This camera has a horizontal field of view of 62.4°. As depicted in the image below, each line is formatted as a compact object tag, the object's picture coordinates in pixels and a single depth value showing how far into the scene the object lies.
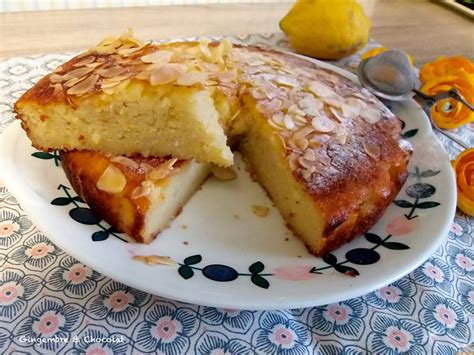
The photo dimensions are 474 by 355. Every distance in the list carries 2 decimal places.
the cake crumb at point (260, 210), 0.24
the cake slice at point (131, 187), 0.20
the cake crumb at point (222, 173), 0.26
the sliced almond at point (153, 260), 0.19
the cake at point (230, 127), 0.22
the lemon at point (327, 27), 0.36
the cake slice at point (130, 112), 0.22
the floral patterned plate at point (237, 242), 0.18
